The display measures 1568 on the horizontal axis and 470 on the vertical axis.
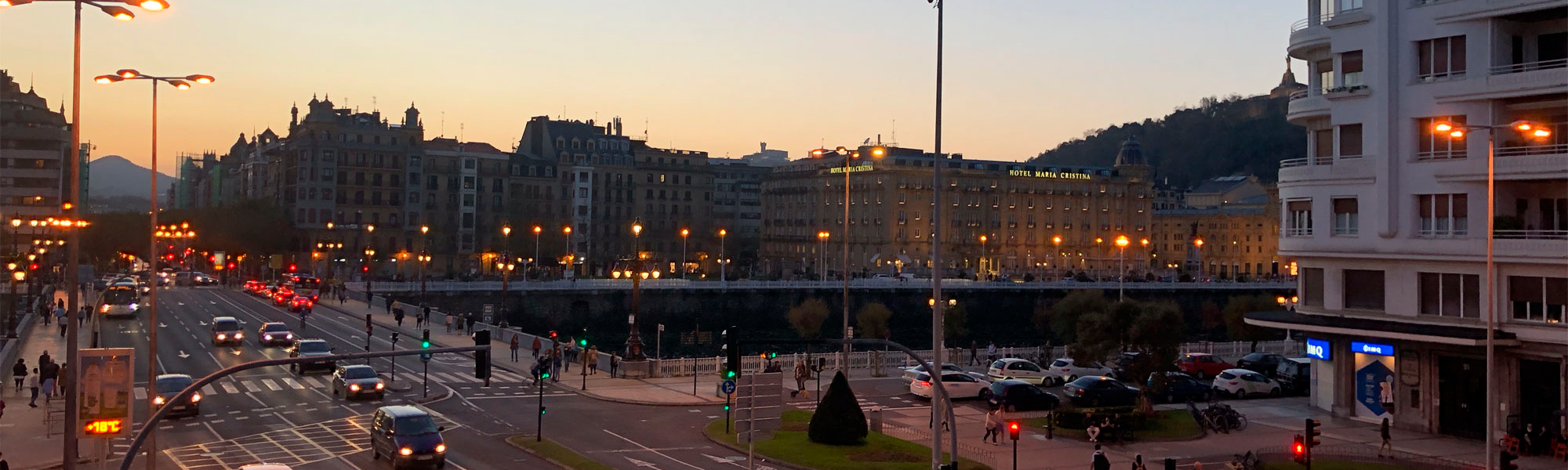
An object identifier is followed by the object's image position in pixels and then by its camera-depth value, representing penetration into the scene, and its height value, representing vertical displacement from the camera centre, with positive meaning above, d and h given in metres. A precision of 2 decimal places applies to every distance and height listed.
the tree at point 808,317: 88.38 -4.37
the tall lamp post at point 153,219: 23.81 +0.65
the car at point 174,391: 36.78 -4.44
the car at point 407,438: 28.52 -4.50
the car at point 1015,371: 50.78 -4.66
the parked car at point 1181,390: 45.94 -4.84
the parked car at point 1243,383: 48.94 -4.85
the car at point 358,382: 41.94 -4.60
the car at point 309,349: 49.59 -4.09
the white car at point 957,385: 44.91 -4.72
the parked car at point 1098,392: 42.69 -4.64
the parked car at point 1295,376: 51.06 -4.73
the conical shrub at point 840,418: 33.09 -4.40
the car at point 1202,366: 56.69 -4.79
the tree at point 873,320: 80.12 -4.12
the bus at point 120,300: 76.31 -3.37
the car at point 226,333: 59.12 -4.11
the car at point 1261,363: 56.34 -4.60
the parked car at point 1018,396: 42.09 -4.77
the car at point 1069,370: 52.53 -4.84
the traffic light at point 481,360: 19.47 -1.75
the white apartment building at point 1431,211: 35.84 +1.85
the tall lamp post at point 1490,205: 26.70 +1.41
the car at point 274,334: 59.16 -4.17
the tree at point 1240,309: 80.12 -3.02
